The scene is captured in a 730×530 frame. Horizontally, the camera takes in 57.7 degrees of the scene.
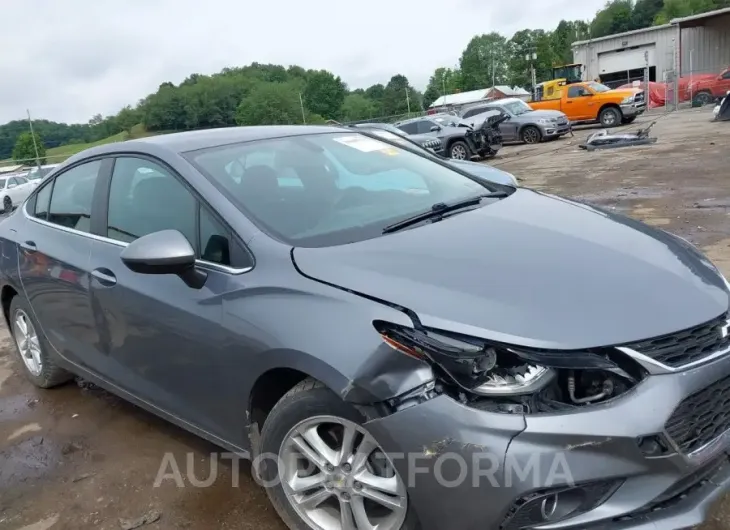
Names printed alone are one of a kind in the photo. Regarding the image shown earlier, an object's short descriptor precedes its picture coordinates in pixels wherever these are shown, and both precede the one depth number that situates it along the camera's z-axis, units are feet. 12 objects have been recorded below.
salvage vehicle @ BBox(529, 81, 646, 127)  77.05
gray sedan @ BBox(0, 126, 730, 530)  6.23
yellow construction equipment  84.51
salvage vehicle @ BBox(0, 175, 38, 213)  74.64
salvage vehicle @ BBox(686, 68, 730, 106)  97.76
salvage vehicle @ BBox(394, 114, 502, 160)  57.47
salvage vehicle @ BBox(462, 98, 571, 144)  69.87
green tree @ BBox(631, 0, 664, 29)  350.43
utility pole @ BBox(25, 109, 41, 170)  140.11
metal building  138.72
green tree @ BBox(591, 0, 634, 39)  354.15
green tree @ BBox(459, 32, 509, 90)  345.72
